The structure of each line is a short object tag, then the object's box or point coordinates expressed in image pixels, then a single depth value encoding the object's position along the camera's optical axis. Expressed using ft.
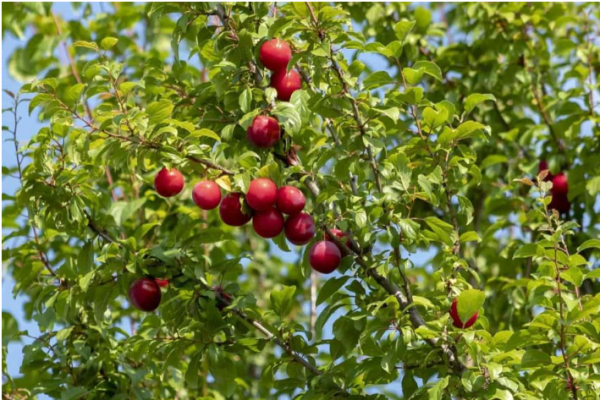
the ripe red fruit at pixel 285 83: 20.17
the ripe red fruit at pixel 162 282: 21.35
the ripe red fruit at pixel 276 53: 19.72
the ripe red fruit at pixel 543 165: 27.62
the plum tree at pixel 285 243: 18.42
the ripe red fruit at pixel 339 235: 19.56
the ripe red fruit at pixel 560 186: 26.56
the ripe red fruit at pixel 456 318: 18.88
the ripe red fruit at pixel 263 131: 19.39
